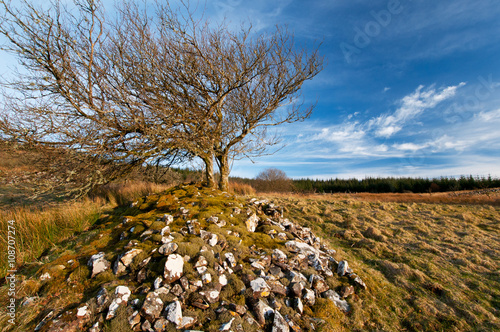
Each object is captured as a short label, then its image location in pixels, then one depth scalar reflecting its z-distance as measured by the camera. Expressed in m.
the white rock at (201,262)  2.91
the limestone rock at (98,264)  2.90
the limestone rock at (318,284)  3.25
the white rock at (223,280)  2.79
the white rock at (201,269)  2.81
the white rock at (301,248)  4.04
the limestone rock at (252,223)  4.72
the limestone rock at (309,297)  2.95
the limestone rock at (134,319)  2.15
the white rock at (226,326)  2.18
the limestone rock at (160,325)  2.13
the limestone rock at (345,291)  3.32
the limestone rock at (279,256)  3.58
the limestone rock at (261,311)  2.43
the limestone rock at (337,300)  3.11
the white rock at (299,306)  2.76
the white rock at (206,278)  2.72
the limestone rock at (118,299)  2.24
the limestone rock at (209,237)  3.54
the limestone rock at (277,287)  2.88
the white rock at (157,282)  2.54
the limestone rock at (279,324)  2.35
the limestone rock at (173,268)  2.66
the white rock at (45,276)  2.80
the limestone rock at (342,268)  3.74
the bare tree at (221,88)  6.71
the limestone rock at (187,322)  2.18
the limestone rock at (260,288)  2.74
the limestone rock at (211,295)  2.52
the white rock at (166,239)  3.38
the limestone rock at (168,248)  3.06
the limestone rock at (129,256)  2.97
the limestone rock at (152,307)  2.20
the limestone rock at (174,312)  2.20
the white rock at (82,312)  2.19
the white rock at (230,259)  3.17
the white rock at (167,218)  4.10
